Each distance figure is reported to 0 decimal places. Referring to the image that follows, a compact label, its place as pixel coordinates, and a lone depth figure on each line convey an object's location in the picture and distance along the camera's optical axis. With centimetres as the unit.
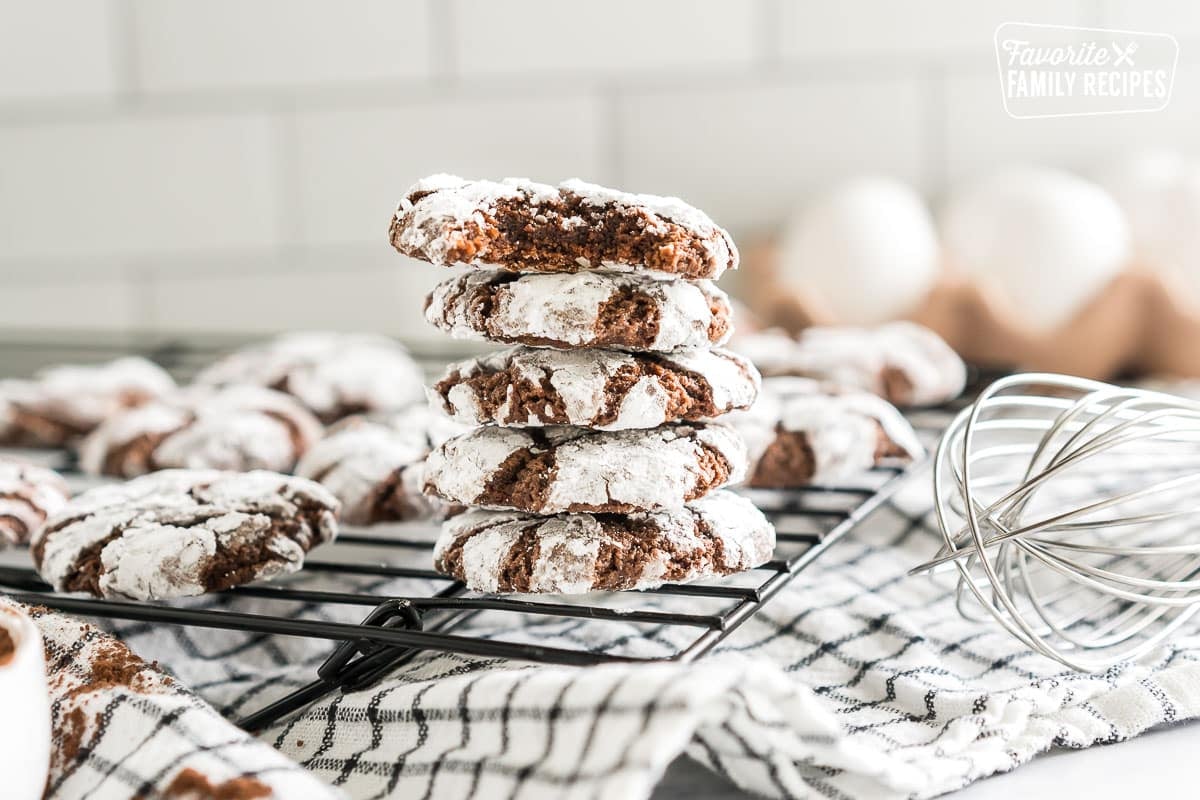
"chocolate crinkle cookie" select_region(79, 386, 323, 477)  51
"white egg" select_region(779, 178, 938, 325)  69
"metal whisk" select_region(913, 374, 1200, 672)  40
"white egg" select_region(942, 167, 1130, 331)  64
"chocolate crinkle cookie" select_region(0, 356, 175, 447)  57
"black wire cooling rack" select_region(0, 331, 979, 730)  37
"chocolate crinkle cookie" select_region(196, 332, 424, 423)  58
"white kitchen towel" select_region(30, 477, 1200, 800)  35
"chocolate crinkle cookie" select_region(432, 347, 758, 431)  40
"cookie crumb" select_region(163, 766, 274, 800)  34
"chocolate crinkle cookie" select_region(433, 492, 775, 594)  40
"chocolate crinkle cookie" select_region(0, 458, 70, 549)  47
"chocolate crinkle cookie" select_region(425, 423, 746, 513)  40
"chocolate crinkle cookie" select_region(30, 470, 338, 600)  41
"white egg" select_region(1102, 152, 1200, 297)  65
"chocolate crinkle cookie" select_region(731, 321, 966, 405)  56
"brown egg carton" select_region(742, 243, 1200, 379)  65
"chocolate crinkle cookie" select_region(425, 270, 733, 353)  39
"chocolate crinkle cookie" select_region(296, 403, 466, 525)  47
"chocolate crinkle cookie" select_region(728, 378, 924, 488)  49
